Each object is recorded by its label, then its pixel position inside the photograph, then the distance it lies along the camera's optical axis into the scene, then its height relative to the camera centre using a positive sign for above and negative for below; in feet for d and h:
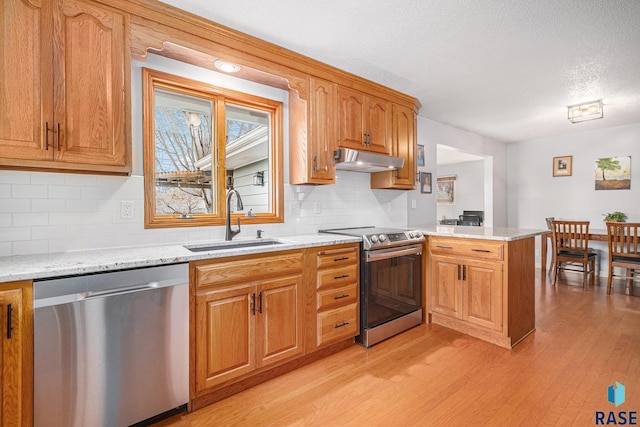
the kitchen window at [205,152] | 7.31 +1.51
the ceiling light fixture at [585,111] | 11.61 +3.65
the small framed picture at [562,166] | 16.67 +2.24
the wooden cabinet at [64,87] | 4.91 +2.10
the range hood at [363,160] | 8.92 +1.43
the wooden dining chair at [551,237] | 14.87 -1.88
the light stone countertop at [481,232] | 8.43 -0.77
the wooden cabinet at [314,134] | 8.63 +2.12
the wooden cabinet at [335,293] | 7.59 -2.16
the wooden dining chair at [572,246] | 13.82 -1.85
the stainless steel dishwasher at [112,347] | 4.48 -2.19
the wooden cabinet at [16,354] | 4.19 -1.99
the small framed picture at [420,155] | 13.24 +2.25
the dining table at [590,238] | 13.64 -1.46
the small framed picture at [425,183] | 13.38 +1.08
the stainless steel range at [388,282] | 8.45 -2.15
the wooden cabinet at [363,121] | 9.33 +2.74
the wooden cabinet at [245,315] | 5.90 -2.22
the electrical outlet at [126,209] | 6.67 +0.01
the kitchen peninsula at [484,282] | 8.39 -2.20
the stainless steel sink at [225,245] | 7.19 -0.87
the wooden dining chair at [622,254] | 12.40 -1.97
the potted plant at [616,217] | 14.67 -0.52
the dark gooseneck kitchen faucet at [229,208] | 7.60 +0.02
